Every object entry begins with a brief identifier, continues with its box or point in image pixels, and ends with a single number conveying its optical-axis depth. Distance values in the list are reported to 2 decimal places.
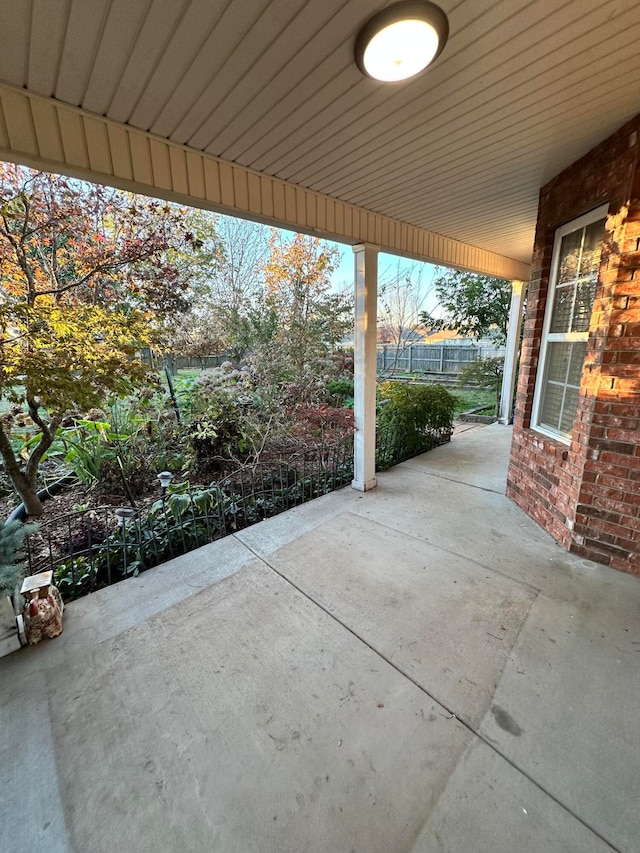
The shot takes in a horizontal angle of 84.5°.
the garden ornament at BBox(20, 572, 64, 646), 1.81
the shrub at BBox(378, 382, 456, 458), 4.63
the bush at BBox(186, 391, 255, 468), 3.92
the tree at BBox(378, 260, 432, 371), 6.83
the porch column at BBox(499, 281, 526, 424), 5.86
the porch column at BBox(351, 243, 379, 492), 3.29
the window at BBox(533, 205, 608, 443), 2.61
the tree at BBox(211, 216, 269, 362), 5.34
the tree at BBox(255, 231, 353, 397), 4.69
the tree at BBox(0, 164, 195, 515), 2.46
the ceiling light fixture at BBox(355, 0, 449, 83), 1.25
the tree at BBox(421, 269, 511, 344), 6.69
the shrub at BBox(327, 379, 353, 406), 6.48
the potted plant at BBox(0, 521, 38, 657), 1.72
